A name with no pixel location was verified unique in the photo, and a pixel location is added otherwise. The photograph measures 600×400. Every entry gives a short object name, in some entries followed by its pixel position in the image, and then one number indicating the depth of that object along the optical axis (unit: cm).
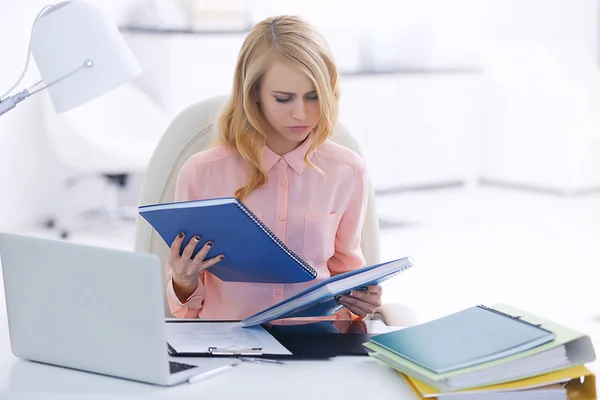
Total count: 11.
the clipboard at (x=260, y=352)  223
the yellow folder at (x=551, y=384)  207
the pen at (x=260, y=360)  221
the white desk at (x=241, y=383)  207
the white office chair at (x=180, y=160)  290
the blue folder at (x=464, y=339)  209
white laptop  204
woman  267
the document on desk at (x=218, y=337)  226
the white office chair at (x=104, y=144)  680
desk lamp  235
